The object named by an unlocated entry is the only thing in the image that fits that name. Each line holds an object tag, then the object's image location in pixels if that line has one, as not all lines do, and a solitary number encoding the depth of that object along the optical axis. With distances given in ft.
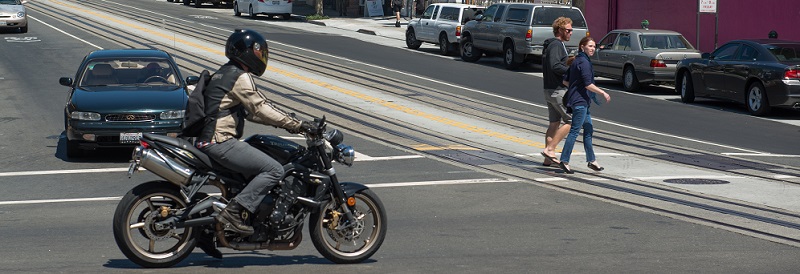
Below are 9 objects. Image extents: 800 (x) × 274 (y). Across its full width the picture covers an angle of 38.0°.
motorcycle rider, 25.70
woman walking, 43.86
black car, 68.74
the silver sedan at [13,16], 121.29
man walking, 45.34
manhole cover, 42.73
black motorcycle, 25.70
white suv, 115.44
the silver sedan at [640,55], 83.92
